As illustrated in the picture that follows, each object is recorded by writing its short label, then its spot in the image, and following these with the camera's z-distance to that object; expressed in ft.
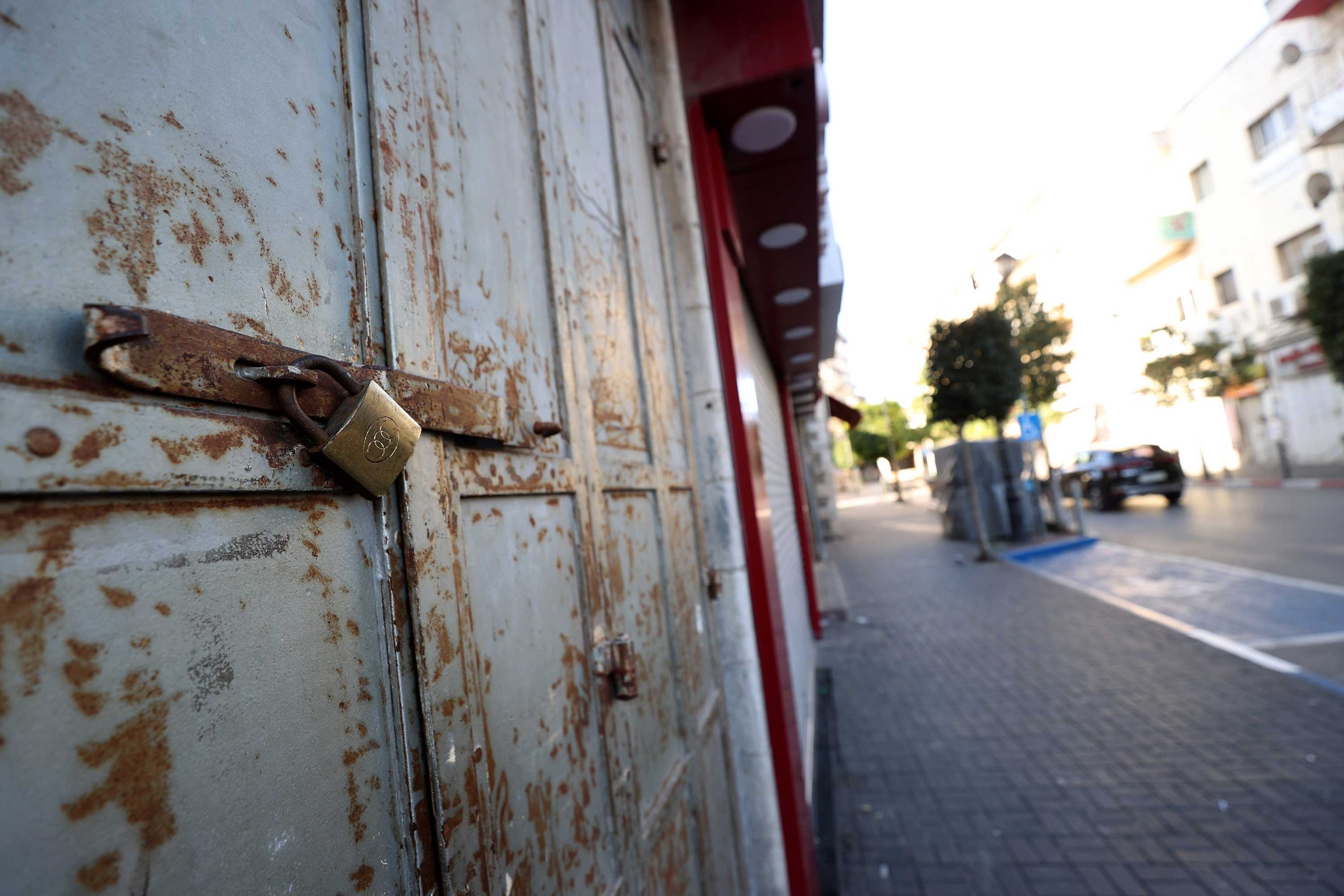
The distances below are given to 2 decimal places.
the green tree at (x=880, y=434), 147.74
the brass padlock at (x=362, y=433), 1.92
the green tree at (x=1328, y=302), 48.96
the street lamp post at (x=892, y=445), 95.09
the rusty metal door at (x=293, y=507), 1.41
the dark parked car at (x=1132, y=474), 48.88
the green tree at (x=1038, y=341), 47.14
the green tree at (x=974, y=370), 37.70
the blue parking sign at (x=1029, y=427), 37.96
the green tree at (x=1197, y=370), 73.05
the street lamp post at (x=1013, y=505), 40.37
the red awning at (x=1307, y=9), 58.90
